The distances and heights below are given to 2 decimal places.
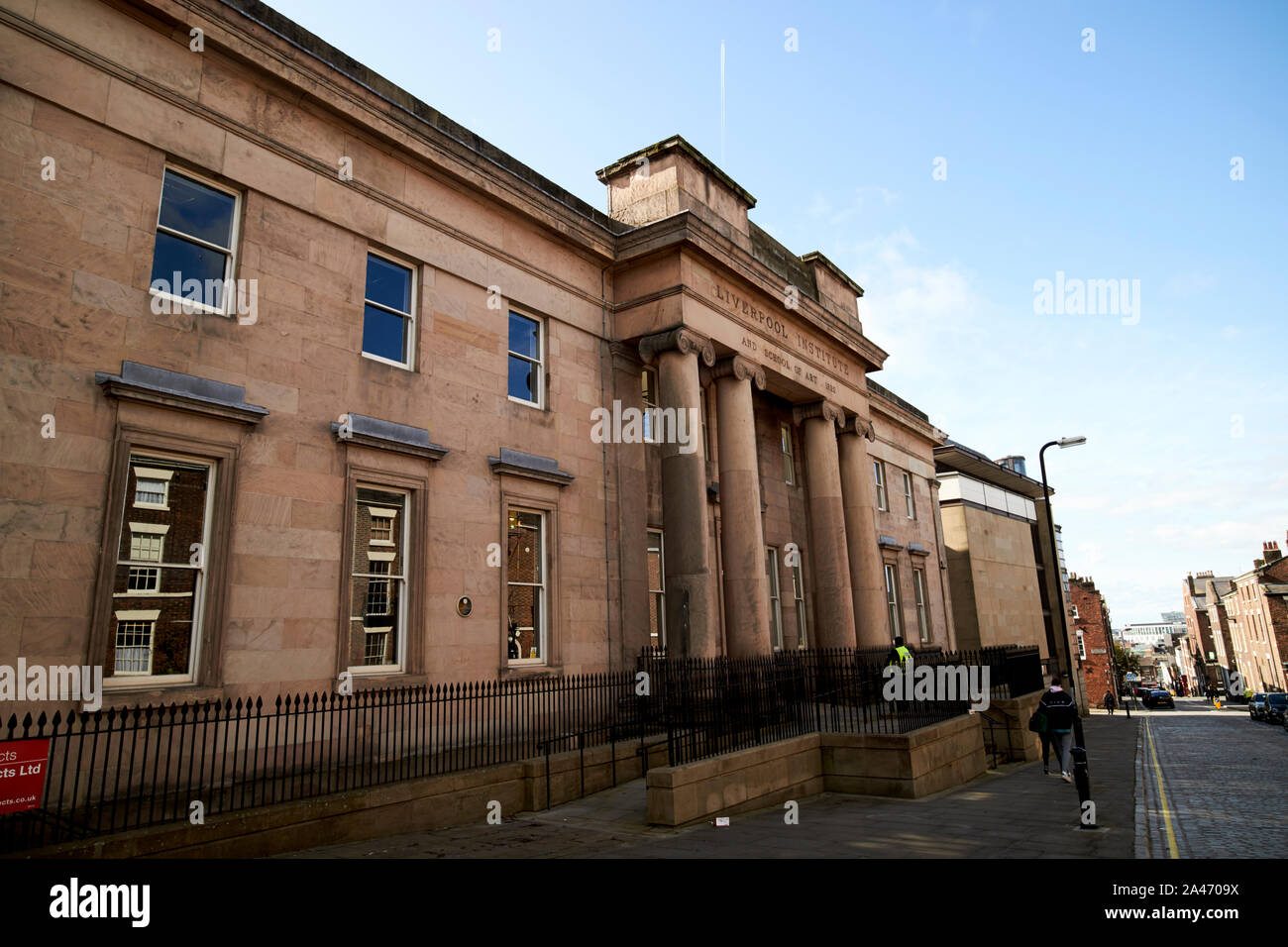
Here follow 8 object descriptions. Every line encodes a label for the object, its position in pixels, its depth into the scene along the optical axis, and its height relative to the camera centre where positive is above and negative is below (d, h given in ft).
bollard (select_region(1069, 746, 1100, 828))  32.09 -6.37
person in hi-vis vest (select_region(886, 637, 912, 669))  52.63 -1.54
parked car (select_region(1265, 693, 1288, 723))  113.91 -13.21
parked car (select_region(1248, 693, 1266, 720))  129.29 -14.66
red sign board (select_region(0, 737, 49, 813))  20.25 -3.03
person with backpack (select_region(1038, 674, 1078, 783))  47.24 -5.51
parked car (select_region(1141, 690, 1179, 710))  190.49 -18.71
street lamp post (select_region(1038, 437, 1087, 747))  65.16 +15.90
